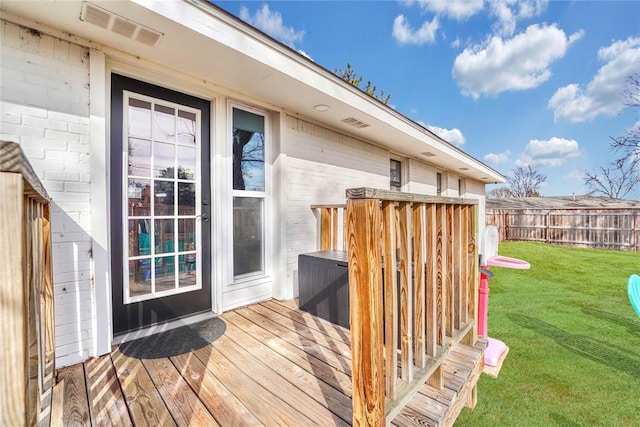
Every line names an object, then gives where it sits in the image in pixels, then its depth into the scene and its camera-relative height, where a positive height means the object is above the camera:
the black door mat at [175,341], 2.12 -1.07
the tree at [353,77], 9.99 +4.90
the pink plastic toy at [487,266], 2.58 -0.52
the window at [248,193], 3.09 +0.22
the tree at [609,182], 17.41 +1.82
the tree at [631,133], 10.85 +3.16
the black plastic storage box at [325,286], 2.62 -0.75
